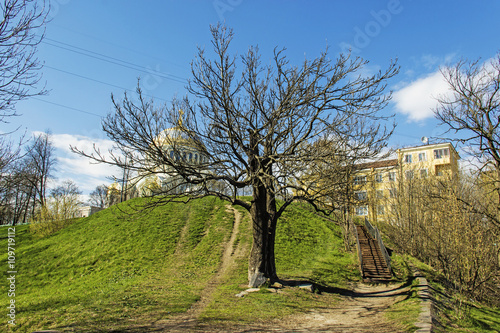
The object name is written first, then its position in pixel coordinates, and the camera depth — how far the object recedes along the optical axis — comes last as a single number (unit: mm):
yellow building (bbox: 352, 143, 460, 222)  41312
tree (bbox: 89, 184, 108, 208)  68244
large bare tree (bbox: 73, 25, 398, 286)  9352
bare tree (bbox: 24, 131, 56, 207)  35219
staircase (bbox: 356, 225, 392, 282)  13719
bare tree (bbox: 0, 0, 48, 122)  5824
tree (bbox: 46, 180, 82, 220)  24384
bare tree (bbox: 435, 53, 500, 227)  11258
